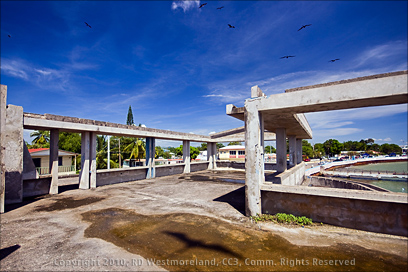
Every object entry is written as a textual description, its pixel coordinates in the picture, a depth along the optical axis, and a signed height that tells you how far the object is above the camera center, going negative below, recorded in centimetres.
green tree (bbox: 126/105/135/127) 4048 +603
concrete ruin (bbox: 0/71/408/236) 512 +8
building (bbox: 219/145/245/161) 4997 -131
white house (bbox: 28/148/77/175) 1888 -144
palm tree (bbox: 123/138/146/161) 2706 -11
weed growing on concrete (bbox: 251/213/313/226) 592 -222
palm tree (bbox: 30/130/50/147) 3311 +141
